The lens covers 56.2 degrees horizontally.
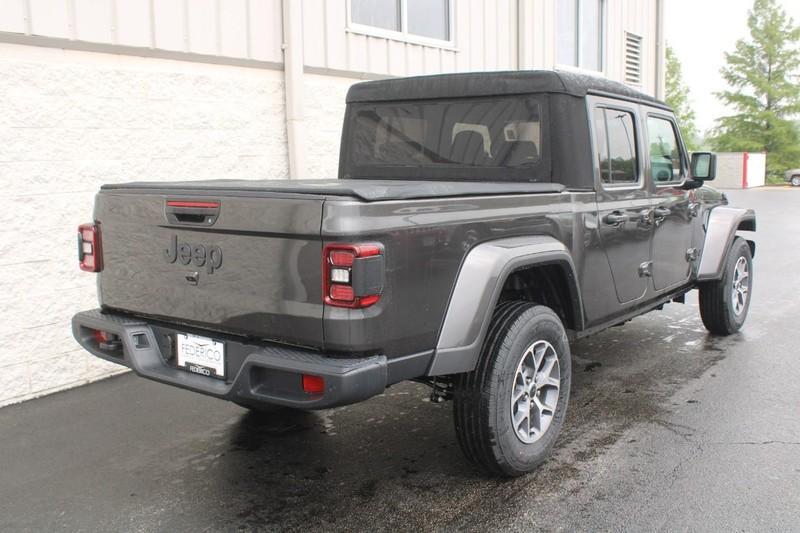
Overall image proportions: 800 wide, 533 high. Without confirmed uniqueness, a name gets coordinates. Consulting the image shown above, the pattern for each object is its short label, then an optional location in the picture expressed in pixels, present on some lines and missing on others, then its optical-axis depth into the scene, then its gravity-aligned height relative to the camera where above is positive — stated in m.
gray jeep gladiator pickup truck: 2.85 -0.35
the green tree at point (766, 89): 41.81 +4.64
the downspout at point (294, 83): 6.62 +0.87
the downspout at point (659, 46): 14.38 +2.44
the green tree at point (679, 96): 55.51 +5.71
